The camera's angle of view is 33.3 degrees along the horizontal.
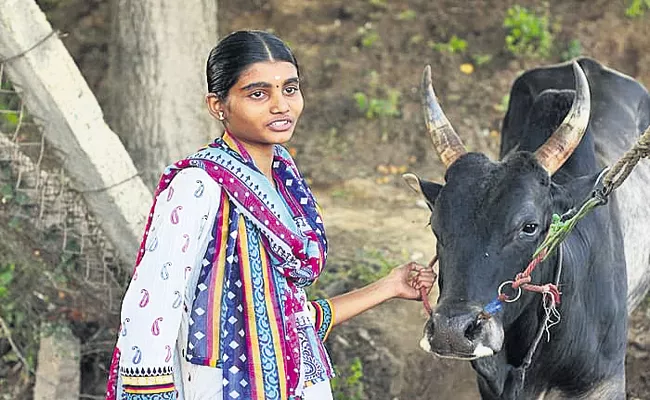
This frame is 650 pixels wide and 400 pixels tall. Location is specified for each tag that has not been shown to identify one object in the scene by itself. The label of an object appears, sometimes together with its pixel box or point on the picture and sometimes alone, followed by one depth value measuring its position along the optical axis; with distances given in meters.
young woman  2.52
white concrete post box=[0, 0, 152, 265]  4.56
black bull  3.44
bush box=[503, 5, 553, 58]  8.60
